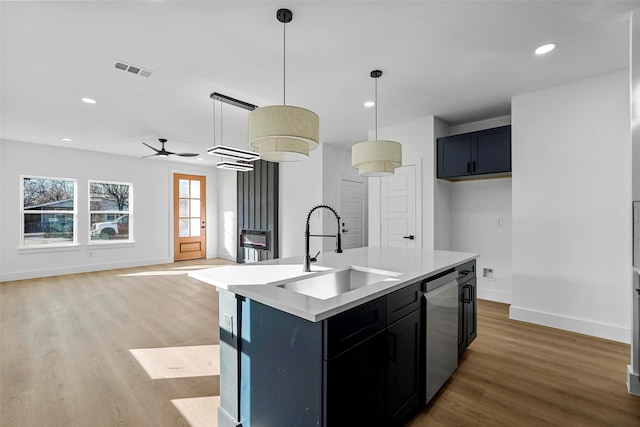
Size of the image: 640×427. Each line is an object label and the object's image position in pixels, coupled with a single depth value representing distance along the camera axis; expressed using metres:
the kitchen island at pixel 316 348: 1.27
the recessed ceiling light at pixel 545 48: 2.62
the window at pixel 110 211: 6.82
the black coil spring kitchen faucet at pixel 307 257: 2.04
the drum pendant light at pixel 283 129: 1.78
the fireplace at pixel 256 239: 6.74
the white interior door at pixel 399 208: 4.66
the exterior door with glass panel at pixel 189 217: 8.10
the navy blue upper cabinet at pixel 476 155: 3.86
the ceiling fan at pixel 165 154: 5.39
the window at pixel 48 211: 5.99
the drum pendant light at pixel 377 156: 2.68
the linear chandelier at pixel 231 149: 3.69
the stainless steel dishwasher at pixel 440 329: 1.93
